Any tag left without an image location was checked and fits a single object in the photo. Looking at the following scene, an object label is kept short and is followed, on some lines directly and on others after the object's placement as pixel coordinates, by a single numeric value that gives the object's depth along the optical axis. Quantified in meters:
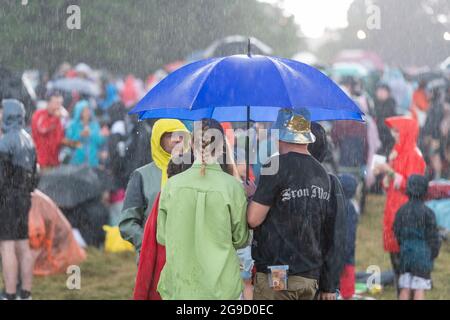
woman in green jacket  8.44
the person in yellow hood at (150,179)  10.20
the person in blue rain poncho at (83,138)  24.80
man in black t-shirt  8.66
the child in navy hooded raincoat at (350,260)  13.75
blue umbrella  8.85
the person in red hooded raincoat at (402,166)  16.95
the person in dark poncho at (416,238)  14.22
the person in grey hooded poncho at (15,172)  15.35
